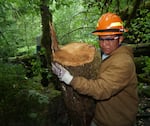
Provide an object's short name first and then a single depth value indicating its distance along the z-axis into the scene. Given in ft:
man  4.09
